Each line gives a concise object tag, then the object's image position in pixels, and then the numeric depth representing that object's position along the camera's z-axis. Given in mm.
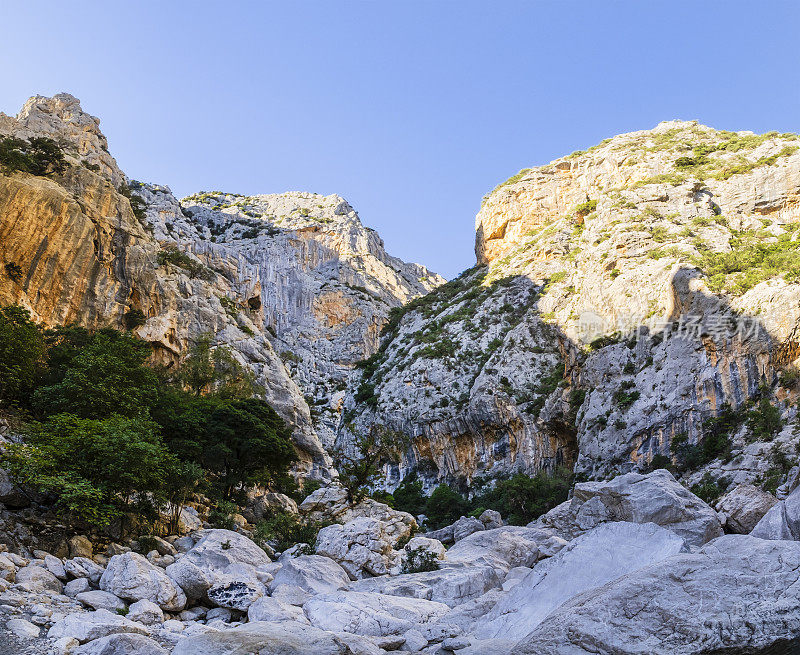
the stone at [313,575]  17484
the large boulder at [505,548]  22078
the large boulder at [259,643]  9328
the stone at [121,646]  9805
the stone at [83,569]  14117
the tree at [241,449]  28406
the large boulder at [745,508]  21078
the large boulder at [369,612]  13430
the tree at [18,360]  22772
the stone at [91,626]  10469
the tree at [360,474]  31172
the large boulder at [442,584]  17719
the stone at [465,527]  32125
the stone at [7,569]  12844
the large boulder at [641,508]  20891
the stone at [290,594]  15812
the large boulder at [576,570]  12500
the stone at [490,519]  35625
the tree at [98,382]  22250
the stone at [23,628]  10258
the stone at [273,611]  13625
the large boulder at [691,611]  7428
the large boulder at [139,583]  13578
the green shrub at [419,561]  21500
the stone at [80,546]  15737
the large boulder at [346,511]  27025
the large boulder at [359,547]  21859
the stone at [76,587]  13234
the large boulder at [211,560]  14875
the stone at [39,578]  12883
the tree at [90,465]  15641
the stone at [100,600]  12680
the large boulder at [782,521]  14107
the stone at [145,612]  12505
